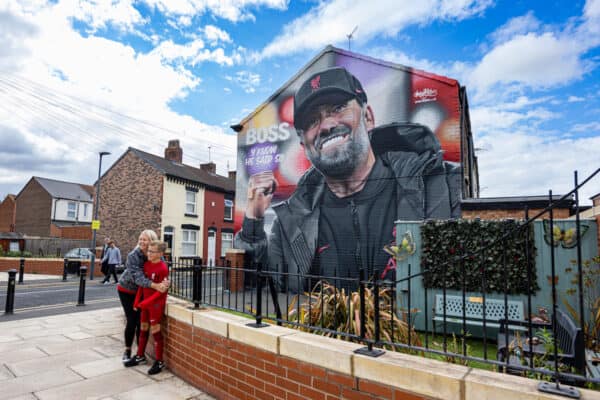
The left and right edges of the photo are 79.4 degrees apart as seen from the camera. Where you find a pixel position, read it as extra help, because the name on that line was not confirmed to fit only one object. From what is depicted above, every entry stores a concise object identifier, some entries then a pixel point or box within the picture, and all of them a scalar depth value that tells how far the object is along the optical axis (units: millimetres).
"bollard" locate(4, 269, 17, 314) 8812
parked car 21719
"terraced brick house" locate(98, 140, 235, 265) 22719
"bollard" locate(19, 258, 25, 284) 14748
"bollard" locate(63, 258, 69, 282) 17172
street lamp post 18453
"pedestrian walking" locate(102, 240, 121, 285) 15297
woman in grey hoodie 4789
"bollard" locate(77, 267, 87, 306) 10148
